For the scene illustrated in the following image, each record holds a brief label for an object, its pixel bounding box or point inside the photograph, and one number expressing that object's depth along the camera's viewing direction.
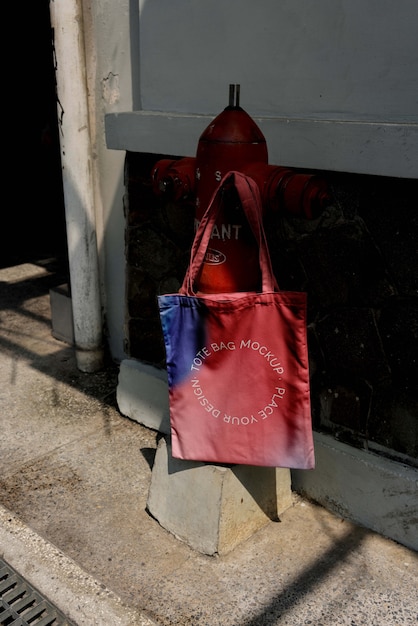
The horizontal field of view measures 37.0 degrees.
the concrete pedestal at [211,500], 2.77
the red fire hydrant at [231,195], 2.38
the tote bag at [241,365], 2.41
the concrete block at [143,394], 3.72
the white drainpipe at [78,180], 3.85
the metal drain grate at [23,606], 2.44
